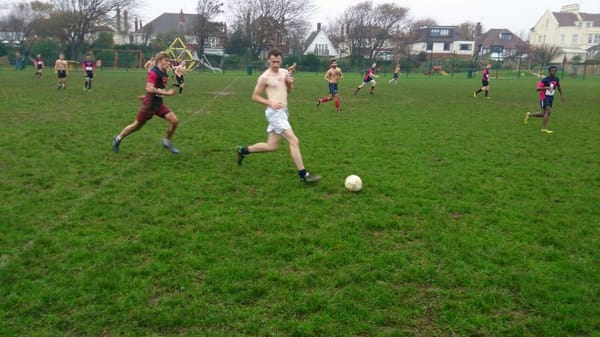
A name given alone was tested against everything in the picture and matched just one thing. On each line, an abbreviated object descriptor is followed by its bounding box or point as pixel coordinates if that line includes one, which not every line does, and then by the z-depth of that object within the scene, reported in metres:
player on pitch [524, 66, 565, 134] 11.76
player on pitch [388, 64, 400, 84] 35.44
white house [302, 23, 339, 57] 77.12
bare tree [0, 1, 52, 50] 65.81
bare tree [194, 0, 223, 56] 63.00
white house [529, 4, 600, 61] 76.62
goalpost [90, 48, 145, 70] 48.22
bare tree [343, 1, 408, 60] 70.88
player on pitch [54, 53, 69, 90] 20.59
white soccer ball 6.43
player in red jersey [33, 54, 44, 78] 29.37
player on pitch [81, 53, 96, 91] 20.86
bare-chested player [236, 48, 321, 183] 6.68
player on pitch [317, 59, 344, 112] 16.22
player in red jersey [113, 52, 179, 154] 8.03
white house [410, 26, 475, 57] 82.06
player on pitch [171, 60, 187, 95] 20.11
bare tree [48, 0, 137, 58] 56.22
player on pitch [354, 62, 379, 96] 22.49
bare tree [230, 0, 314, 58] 64.75
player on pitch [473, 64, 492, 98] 21.83
